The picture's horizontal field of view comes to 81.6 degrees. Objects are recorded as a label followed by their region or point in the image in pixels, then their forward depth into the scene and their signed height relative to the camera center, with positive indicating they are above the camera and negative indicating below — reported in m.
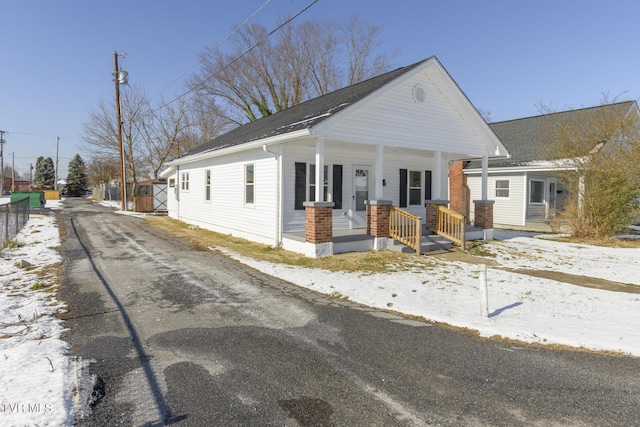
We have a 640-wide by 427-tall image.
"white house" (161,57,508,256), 9.73 +1.34
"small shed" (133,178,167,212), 25.87 -0.20
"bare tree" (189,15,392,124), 31.05 +10.17
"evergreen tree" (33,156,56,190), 69.38 +3.57
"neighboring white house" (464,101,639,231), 17.23 +0.73
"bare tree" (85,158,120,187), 51.80 +3.07
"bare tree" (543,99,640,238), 12.56 +0.99
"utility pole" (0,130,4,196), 47.18 +4.43
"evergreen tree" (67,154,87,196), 60.62 +2.23
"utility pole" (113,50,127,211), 25.06 +4.54
